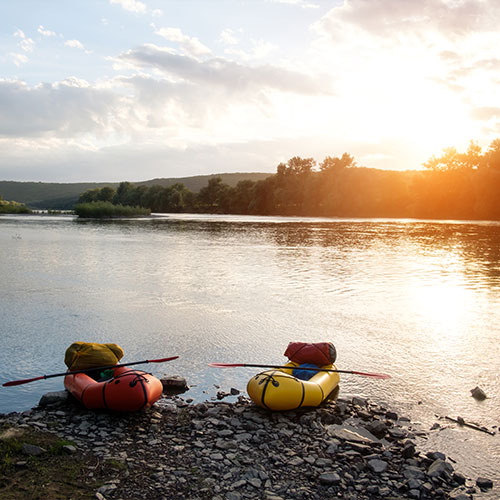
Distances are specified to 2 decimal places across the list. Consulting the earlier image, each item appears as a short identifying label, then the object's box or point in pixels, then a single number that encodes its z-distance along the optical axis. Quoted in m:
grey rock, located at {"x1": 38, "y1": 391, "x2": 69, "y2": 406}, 6.23
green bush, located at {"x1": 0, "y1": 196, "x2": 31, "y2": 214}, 85.00
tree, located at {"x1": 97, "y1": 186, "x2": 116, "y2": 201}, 120.25
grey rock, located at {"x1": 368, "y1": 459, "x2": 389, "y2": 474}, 4.72
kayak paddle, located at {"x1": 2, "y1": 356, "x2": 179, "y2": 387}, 6.60
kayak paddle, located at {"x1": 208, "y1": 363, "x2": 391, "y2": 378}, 7.07
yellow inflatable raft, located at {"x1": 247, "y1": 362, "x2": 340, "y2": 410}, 6.01
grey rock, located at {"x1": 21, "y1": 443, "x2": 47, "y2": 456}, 4.75
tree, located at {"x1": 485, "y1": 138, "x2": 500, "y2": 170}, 72.31
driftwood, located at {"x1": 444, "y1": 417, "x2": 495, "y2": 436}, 5.80
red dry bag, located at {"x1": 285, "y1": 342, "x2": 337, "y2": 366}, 7.28
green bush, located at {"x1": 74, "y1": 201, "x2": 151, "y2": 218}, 71.75
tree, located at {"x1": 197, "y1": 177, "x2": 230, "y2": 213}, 115.62
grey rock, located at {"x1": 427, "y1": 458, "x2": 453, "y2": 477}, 4.66
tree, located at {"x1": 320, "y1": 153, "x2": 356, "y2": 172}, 102.62
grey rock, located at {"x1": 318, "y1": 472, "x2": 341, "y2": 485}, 4.49
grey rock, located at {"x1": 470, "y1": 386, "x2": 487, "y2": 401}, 6.79
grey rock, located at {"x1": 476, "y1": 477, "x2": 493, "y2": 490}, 4.60
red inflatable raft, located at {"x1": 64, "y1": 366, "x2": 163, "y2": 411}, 5.82
